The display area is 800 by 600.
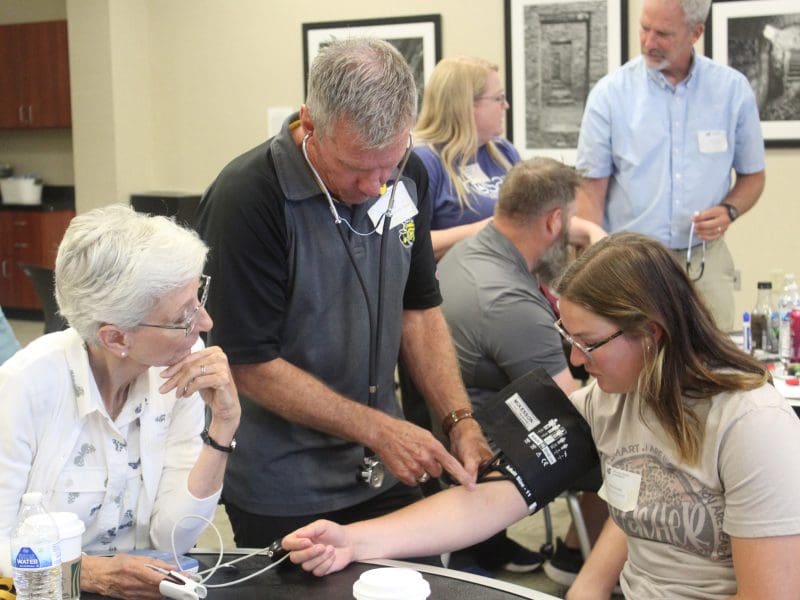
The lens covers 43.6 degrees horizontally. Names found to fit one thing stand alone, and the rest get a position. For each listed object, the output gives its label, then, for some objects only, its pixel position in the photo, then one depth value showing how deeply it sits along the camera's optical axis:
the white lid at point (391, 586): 1.43
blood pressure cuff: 1.87
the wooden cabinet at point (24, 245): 7.82
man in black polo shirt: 1.84
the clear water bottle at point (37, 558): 1.35
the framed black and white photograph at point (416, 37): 6.18
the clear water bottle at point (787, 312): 3.17
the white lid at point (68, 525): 1.39
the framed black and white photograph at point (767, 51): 5.29
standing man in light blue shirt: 3.77
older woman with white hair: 1.65
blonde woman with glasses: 3.41
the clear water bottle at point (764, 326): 3.35
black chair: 3.52
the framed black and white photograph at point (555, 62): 5.74
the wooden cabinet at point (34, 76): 7.55
